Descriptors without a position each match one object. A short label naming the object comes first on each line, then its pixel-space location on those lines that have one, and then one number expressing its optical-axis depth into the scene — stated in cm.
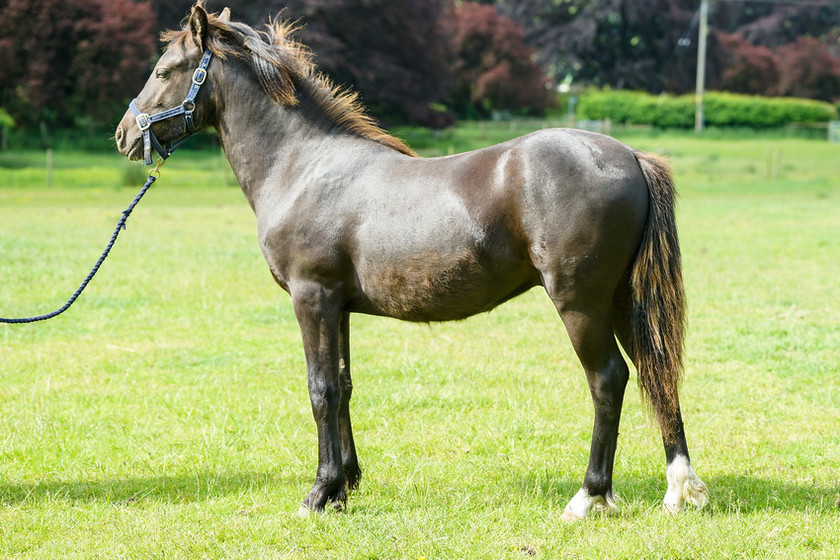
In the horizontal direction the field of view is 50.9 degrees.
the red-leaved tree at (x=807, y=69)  6191
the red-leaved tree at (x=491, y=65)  5122
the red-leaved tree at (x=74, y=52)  3253
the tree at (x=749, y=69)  6019
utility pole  5247
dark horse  423
